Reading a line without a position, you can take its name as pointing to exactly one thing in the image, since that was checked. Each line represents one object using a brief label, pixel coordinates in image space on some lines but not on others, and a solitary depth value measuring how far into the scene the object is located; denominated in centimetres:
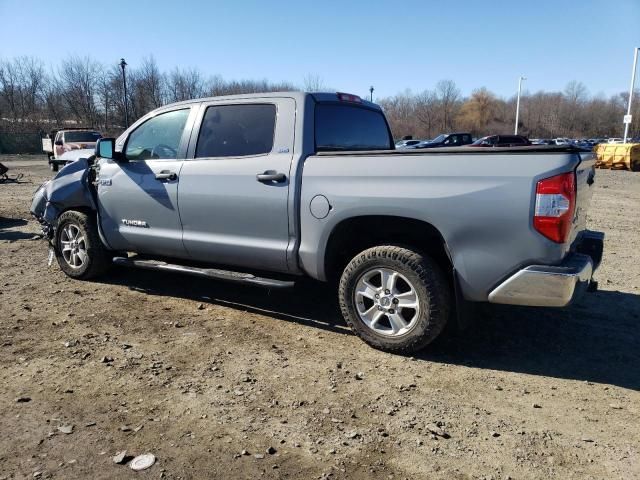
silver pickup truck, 333
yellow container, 2878
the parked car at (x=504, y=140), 2872
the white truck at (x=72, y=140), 2309
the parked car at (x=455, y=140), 3352
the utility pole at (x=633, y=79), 4108
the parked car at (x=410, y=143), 3334
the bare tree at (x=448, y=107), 8038
